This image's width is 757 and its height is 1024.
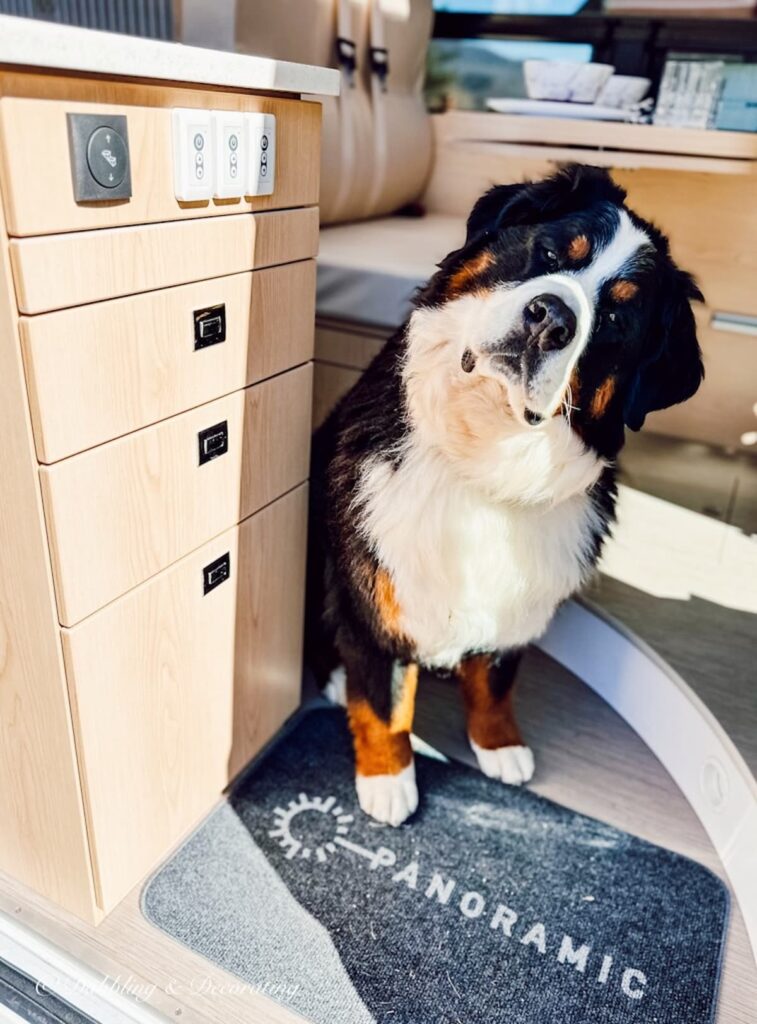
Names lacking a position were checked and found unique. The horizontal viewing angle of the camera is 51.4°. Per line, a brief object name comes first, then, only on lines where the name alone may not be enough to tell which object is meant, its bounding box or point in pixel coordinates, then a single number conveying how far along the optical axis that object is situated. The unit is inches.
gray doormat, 45.5
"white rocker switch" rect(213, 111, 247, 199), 38.5
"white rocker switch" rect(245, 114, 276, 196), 40.8
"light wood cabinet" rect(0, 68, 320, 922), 33.3
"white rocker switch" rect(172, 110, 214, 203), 36.3
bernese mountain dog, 41.9
